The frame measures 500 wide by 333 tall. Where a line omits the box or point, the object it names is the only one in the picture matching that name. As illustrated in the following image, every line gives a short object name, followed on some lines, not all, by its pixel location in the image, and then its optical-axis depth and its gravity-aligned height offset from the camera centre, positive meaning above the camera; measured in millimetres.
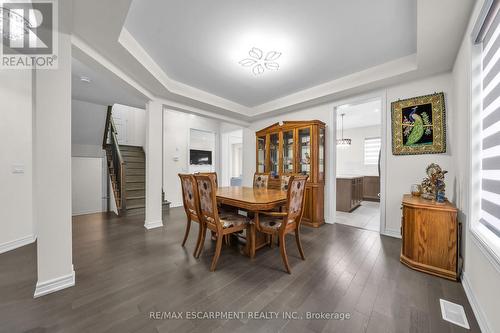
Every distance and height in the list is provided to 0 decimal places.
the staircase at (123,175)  4219 -267
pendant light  5457 +696
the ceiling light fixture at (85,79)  3095 +1448
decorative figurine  2082 -228
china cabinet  3533 +215
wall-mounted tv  6641 +283
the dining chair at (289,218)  1952 -632
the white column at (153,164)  3359 +6
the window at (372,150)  6383 +545
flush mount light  2415 +1459
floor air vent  1317 -1111
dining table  1958 -404
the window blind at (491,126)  1245 +291
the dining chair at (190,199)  2293 -454
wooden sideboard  1808 -737
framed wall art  2500 +588
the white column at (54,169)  1530 -47
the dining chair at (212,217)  1972 -640
